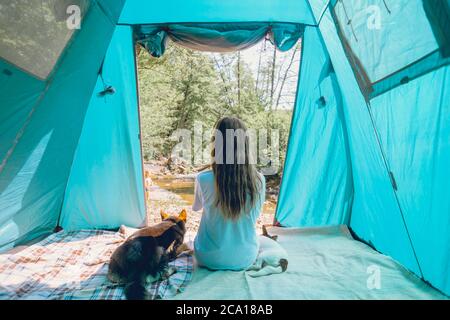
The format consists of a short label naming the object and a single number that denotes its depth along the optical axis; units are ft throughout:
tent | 5.31
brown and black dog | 5.36
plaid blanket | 5.51
